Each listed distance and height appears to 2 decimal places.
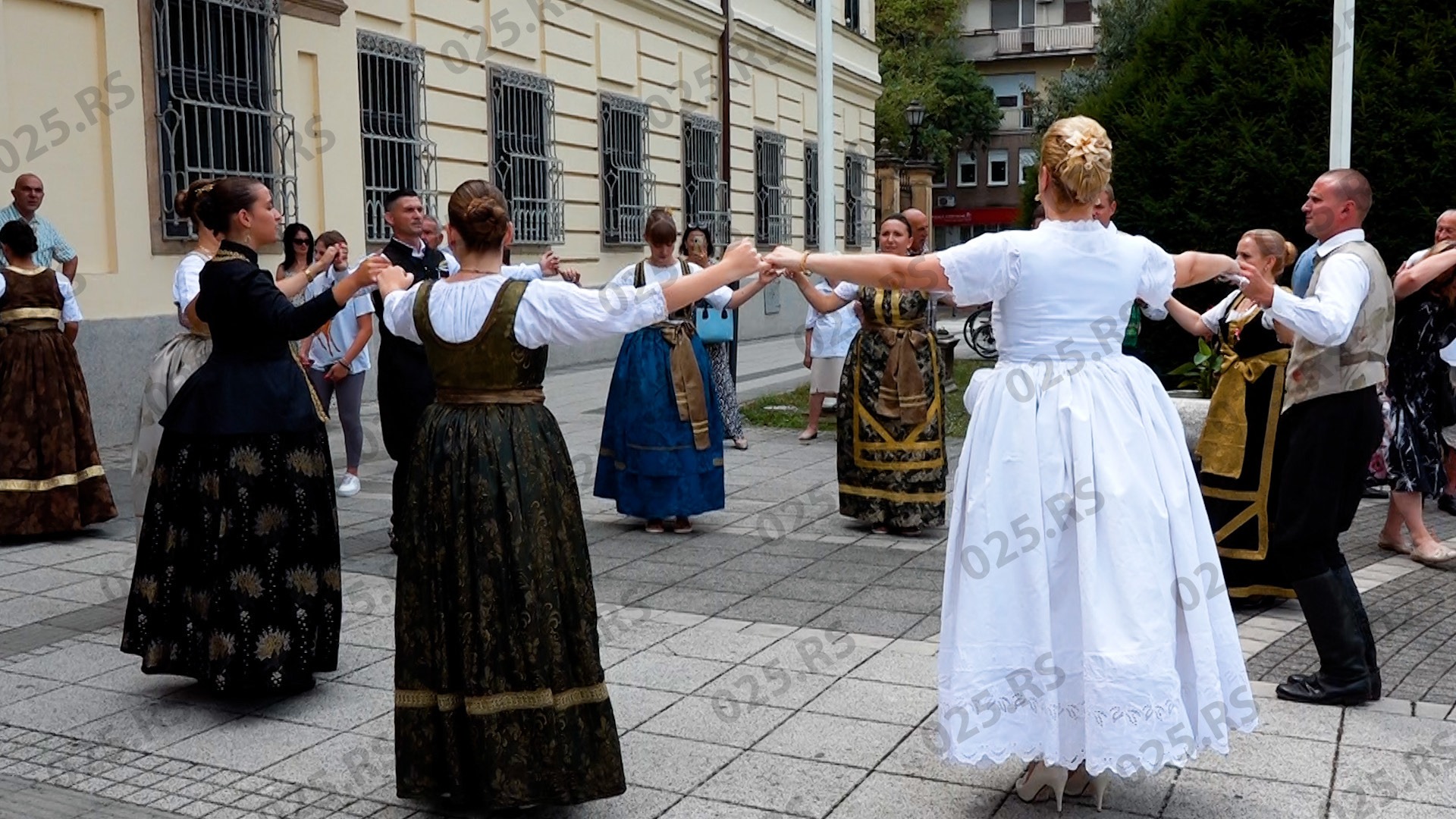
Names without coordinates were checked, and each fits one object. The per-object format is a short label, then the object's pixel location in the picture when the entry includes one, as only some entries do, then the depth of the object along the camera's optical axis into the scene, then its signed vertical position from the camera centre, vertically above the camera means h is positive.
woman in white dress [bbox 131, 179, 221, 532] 5.87 -0.35
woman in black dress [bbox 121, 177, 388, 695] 4.88 -0.78
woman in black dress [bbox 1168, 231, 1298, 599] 6.05 -0.75
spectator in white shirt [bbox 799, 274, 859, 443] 12.08 -0.65
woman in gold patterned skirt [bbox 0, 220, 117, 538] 7.74 -0.72
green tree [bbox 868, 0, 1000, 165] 43.59 +6.29
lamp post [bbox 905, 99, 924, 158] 27.30 +2.94
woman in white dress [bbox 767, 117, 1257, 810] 3.70 -0.70
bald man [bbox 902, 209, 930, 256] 8.20 +0.24
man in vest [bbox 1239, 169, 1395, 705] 4.83 -0.70
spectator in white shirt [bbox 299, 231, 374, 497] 8.88 -0.54
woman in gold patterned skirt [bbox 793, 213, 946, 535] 8.00 -0.78
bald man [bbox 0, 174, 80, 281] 9.62 +0.44
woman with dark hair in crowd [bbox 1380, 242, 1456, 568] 7.31 -0.76
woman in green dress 3.87 -0.77
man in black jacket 7.11 -0.42
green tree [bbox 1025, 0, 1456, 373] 10.98 +1.15
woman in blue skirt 8.06 -0.87
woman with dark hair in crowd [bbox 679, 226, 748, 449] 11.33 -0.93
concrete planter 7.09 -0.73
